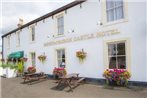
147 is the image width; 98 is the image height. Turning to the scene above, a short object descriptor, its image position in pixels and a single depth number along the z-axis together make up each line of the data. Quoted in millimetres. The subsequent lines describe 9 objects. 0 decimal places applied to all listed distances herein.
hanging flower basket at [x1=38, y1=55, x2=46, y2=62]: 7952
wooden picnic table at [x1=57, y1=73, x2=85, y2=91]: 5196
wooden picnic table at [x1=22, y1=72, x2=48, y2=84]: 6868
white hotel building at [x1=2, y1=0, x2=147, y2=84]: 4694
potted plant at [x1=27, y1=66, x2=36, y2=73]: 8591
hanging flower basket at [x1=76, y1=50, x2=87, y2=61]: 5950
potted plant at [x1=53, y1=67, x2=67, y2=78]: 6764
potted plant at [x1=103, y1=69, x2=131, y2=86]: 4731
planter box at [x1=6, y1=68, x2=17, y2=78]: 9139
